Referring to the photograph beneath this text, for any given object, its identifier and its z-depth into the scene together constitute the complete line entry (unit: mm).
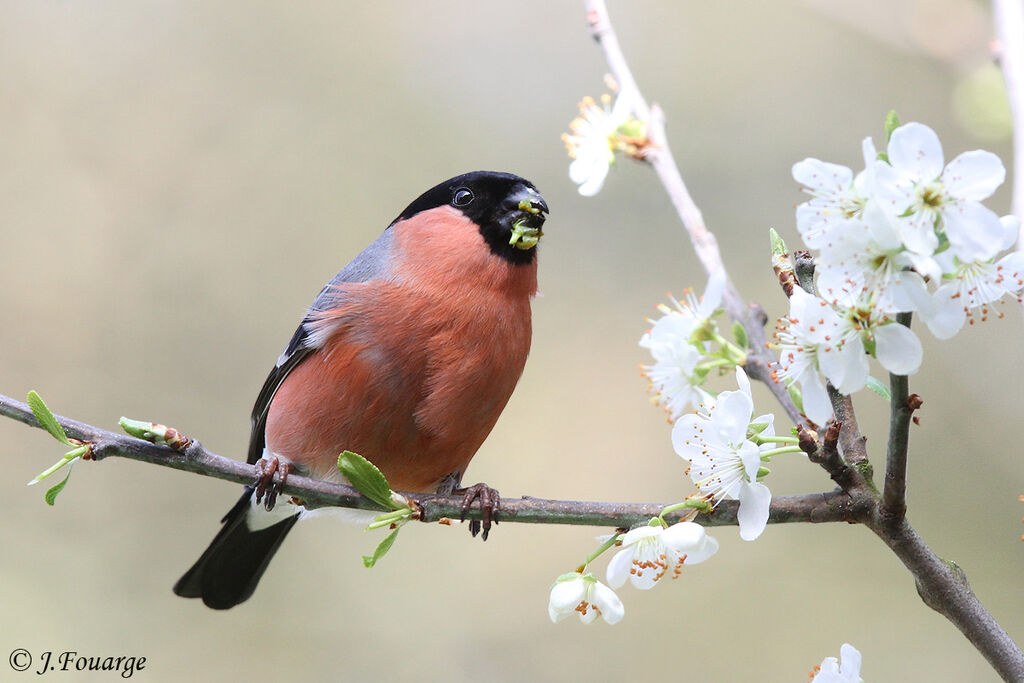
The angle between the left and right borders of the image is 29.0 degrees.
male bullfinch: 5648
